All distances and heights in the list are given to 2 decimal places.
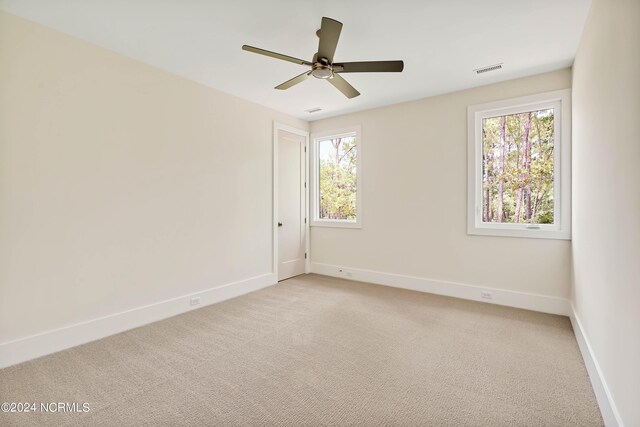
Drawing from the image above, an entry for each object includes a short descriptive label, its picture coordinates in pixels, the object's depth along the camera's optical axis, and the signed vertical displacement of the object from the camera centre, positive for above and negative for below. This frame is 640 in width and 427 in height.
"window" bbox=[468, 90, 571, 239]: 3.29 +0.51
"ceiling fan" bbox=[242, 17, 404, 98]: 2.02 +1.16
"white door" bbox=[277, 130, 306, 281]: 4.84 +0.09
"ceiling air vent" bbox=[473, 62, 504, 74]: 3.17 +1.52
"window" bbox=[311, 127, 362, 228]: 4.92 +0.54
